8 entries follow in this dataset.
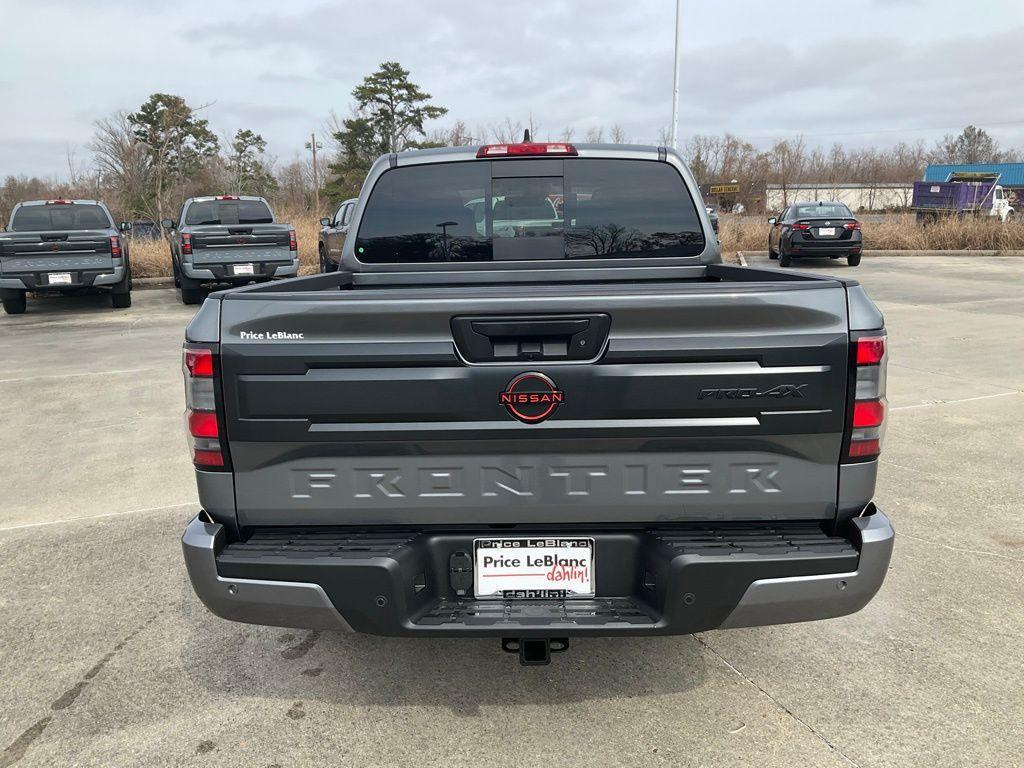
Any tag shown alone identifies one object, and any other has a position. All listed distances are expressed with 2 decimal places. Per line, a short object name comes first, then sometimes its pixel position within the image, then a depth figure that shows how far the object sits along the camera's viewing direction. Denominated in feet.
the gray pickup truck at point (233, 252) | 45.21
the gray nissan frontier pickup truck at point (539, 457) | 7.70
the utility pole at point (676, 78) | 81.85
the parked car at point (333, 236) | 52.65
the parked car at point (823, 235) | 65.77
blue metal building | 193.94
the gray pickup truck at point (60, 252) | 43.04
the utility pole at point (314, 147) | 128.51
